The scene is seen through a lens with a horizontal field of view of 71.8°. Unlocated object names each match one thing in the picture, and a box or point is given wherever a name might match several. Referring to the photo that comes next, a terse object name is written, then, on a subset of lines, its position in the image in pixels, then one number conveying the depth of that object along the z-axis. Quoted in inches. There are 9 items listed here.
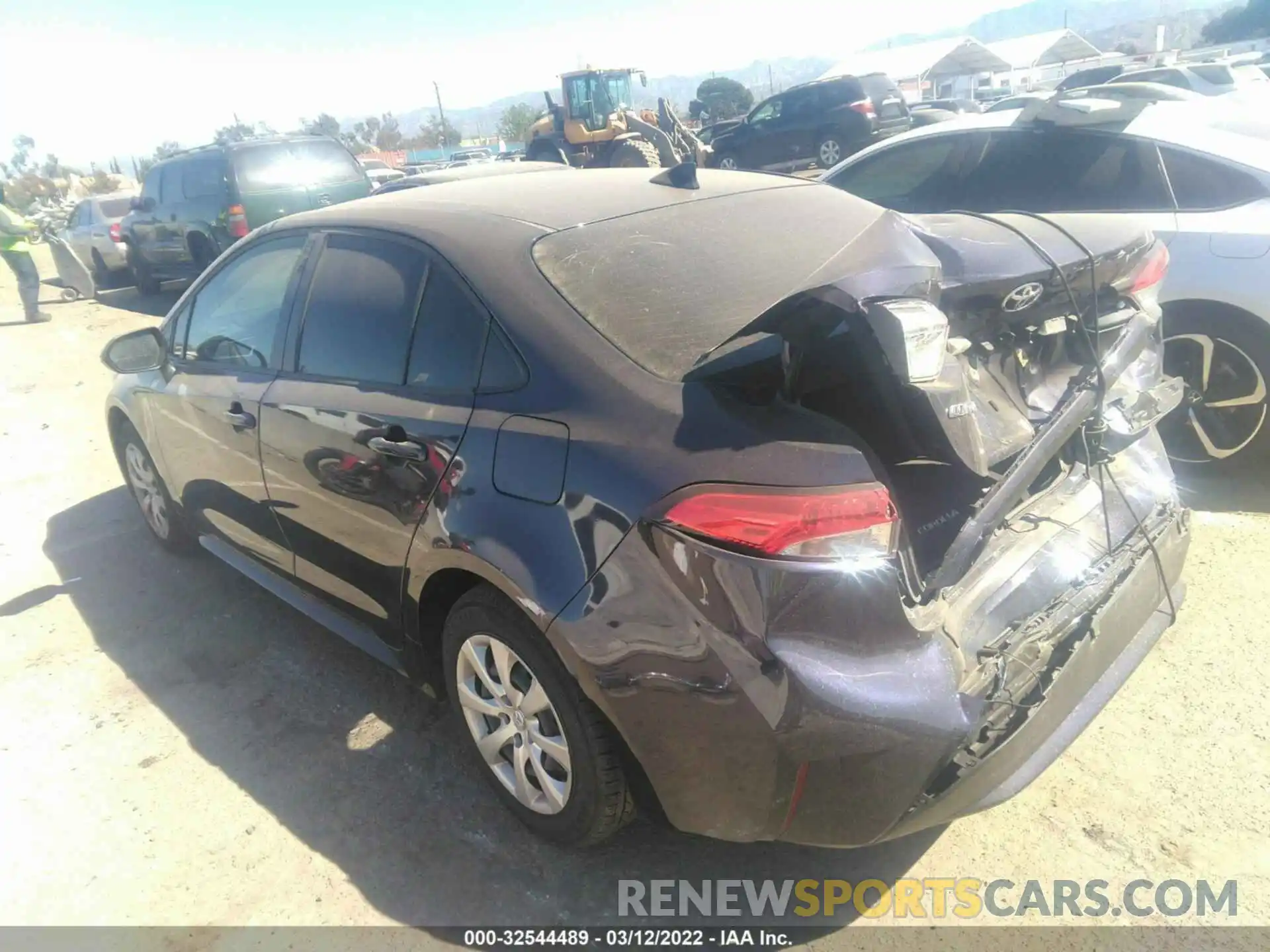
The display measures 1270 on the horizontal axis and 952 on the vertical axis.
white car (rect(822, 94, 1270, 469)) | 152.8
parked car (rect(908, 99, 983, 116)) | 960.3
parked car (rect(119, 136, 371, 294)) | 423.8
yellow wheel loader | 744.3
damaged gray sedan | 72.2
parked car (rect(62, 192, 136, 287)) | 564.1
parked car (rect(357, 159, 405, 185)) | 1014.4
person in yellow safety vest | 442.6
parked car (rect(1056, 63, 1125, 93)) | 562.0
